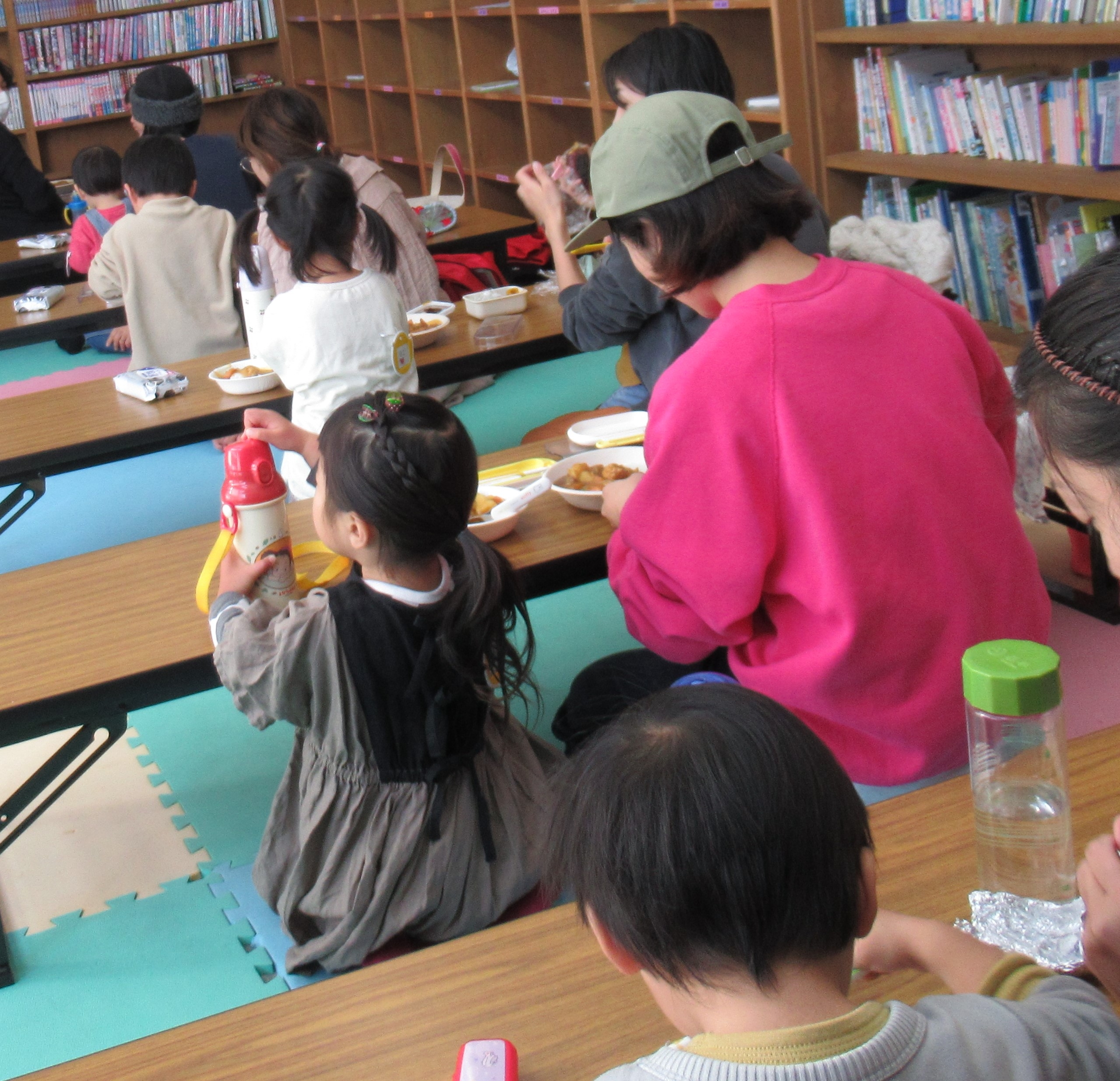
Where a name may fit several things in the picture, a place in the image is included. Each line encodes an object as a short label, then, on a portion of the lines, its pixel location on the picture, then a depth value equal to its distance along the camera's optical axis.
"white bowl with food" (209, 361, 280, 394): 2.77
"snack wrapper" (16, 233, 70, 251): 4.88
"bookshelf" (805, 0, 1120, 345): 2.94
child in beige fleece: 3.86
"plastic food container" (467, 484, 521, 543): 1.78
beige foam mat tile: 2.08
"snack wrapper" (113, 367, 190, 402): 2.77
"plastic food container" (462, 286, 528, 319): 3.14
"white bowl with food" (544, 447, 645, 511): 1.87
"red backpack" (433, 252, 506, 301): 4.39
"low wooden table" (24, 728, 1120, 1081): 0.82
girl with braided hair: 1.49
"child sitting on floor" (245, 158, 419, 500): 2.46
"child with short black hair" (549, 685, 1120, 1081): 0.65
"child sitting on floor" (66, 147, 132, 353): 4.67
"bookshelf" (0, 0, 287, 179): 6.97
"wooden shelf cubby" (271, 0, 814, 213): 4.07
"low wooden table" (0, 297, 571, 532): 2.55
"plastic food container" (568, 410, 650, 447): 2.11
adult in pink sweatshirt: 1.31
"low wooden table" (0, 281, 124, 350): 3.68
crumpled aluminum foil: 0.85
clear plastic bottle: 0.80
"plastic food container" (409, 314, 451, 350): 2.95
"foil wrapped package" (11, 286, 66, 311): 3.86
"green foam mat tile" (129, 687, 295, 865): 2.20
